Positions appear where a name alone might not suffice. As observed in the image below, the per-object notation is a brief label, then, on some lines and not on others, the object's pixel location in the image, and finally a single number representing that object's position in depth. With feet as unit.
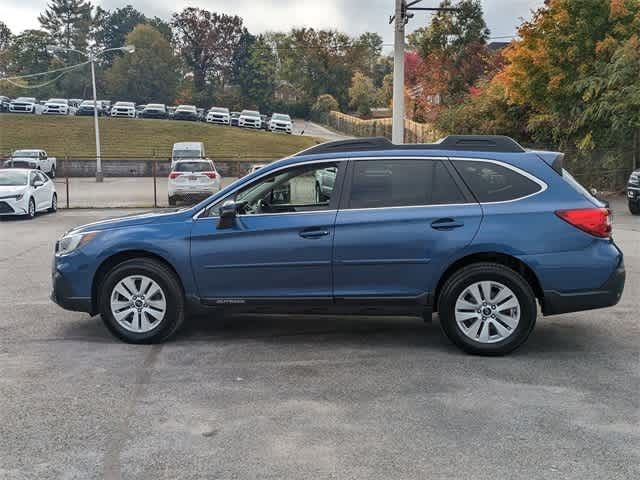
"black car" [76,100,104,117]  214.90
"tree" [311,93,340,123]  277.03
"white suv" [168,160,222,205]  75.61
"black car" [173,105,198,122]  221.66
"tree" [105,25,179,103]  278.87
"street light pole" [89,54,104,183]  127.34
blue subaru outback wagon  18.98
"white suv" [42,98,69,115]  216.13
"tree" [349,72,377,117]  270.46
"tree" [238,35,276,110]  290.56
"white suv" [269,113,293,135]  208.74
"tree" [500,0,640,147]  76.13
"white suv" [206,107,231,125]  219.82
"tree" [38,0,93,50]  351.46
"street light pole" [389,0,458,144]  64.08
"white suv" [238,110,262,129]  211.00
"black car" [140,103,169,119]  219.20
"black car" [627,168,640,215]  58.23
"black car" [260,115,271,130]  219.00
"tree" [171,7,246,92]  306.14
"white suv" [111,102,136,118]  215.72
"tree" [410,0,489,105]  128.57
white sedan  61.11
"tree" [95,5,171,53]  384.06
